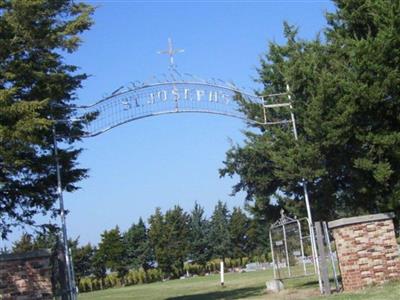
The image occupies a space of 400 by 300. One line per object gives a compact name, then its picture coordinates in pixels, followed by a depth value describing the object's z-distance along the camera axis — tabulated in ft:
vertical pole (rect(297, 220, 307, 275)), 63.26
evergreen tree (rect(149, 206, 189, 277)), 190.60
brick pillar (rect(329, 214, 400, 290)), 50.96
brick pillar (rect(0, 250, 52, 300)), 46.78
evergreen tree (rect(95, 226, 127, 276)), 190.39
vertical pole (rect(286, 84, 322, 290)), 56.80
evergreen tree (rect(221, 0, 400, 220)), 54.39
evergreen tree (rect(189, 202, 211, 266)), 202.59
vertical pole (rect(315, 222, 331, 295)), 52.85
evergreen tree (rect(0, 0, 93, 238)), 49.24
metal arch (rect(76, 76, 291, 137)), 59.26
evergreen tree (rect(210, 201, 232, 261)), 205.16
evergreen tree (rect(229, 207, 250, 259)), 202.59
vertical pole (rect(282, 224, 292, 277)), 65.51
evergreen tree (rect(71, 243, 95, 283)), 187.83
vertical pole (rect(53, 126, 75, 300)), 52.34
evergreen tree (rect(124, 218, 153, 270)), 197.67
